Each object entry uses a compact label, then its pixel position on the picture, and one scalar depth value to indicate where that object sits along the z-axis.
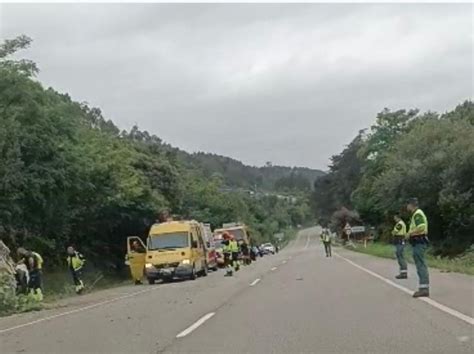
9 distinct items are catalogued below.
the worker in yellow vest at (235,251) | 36.34
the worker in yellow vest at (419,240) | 15.72
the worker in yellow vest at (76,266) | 28.77
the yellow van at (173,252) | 31.16
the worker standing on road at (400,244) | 22.94
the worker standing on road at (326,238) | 46.58
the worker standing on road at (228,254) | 36.47
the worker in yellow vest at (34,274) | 23.89
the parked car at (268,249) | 88.29
